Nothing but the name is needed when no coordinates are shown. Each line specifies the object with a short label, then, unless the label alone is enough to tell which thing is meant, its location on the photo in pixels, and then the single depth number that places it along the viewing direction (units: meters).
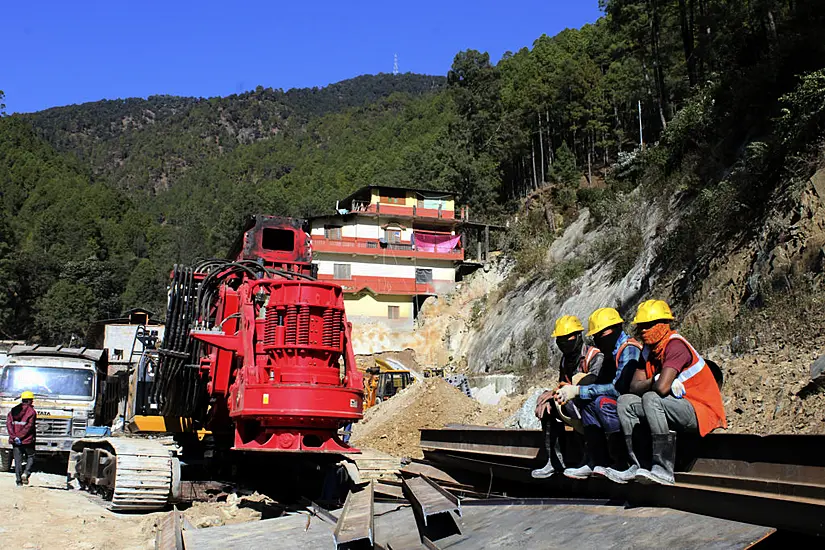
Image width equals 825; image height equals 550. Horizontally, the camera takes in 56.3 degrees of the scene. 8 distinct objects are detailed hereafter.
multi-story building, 50.06
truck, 16.95
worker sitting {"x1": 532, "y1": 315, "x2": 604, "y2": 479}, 6.98
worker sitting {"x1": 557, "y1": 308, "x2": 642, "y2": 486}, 6.41
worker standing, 14.07
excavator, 31.44
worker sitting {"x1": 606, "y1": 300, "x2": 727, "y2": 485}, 5.72
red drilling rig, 9.95
